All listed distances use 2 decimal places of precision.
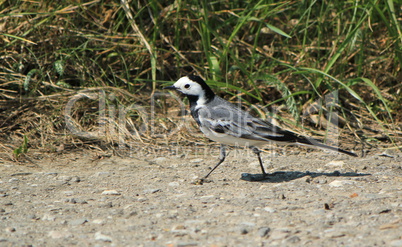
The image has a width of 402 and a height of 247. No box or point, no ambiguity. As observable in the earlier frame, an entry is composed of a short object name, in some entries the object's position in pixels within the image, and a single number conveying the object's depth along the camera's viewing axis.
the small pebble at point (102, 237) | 6.28
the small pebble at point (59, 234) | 6.43
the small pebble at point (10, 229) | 6.70
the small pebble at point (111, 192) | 8.37
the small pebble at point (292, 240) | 6.04
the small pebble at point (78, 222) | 6.91
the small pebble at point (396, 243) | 5.81
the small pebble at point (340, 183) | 8.46
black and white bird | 9.22
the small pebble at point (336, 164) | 9.83
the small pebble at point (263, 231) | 6.31
